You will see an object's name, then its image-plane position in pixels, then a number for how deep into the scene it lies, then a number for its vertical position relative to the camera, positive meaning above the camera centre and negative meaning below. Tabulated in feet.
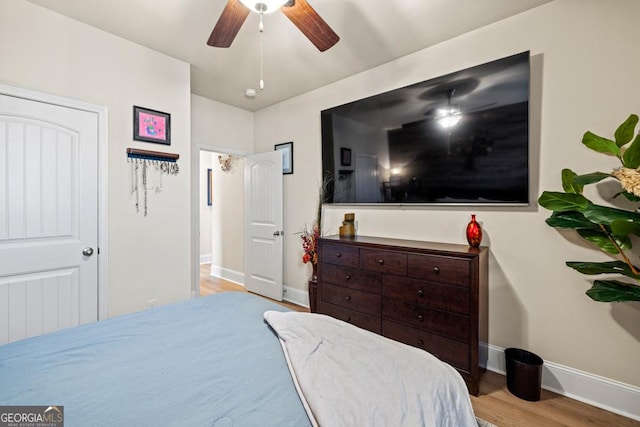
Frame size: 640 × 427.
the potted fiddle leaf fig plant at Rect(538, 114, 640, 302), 5.01 -0.09
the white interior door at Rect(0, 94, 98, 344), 6.55 -0.21
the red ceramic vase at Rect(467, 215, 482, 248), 7.24 -0.58
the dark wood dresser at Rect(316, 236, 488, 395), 6.53 -2.15
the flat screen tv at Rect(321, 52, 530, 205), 6.95 +2.01
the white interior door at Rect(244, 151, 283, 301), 12.81 -0.71
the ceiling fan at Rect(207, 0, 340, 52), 5.16 +3.65
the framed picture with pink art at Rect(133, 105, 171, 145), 8.51 +2.56
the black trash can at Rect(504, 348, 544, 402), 6.31 -3.70
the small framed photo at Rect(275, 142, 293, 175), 12.62 +2.39
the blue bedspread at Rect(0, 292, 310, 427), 2.81 -1.98
